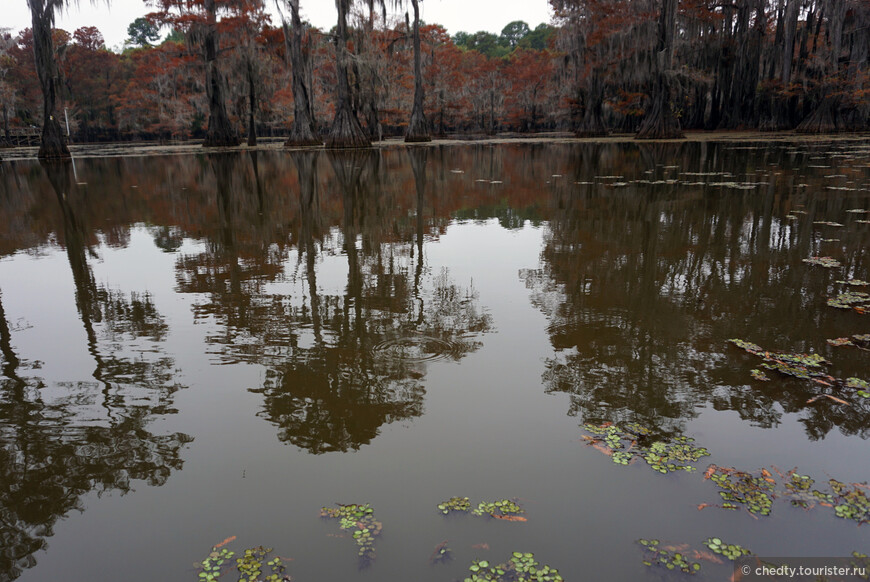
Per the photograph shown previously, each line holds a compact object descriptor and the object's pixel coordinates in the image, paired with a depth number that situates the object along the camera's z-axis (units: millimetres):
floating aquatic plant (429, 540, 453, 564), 1814
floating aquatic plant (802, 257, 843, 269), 4867
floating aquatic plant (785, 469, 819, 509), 2039
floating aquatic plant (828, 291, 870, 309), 3926
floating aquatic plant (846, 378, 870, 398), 2773
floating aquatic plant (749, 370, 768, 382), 2947
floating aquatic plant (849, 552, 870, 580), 1751
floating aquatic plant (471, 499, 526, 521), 1997
